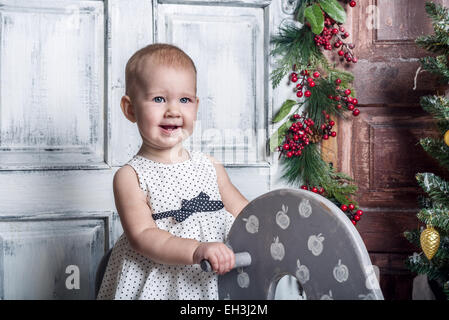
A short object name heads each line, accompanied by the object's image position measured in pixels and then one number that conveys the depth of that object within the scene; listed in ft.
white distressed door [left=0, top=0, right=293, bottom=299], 4.46
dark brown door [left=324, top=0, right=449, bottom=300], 4.70
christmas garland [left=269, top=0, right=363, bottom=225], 4.57
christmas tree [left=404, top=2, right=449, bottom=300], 3.70
